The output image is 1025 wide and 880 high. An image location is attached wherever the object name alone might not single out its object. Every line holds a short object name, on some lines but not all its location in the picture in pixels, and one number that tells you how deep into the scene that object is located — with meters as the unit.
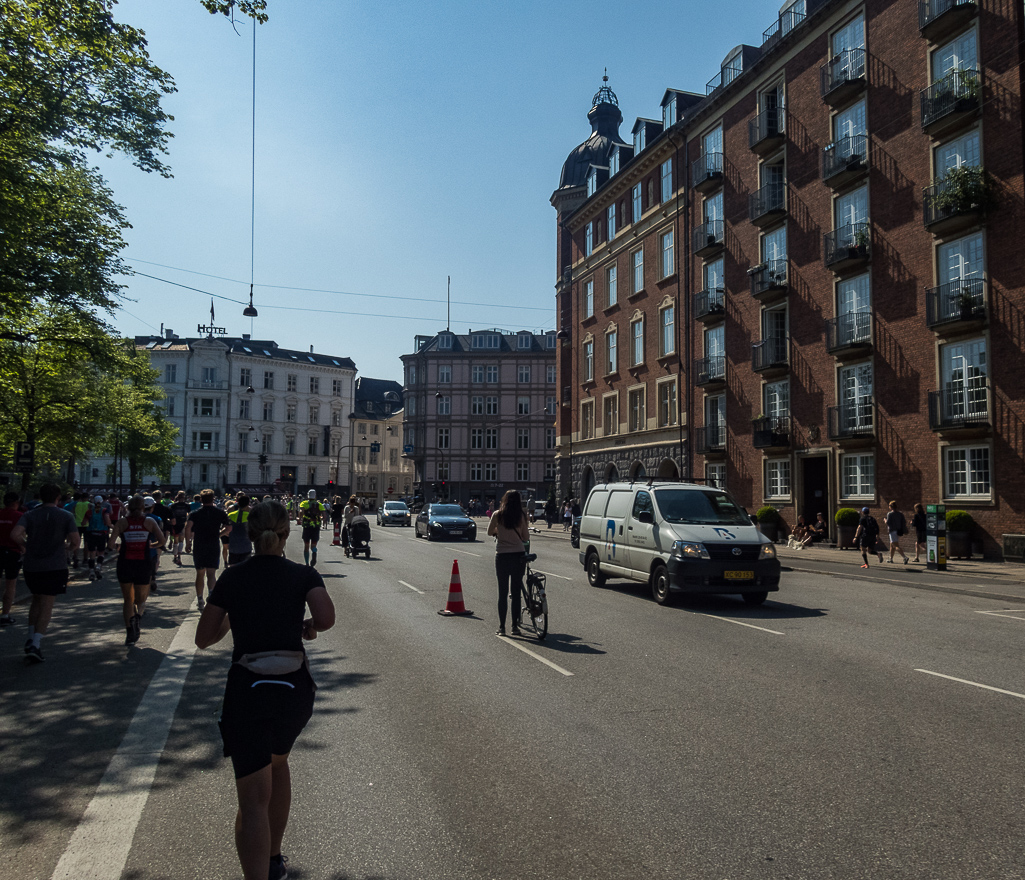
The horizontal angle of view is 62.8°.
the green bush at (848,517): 27.64
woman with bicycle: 10.02
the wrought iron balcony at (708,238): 35.94
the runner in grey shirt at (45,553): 8.79
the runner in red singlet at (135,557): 9.88
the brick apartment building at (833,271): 23.02
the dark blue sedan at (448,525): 33.78
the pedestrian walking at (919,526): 23.73
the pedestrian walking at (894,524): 22.71
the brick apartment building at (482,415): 81.62
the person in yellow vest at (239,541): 13.36
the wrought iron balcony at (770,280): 31.73
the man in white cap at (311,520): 19.47
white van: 12.66
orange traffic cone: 12.07
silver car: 50.34
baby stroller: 24.16
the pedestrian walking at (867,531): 22.75
